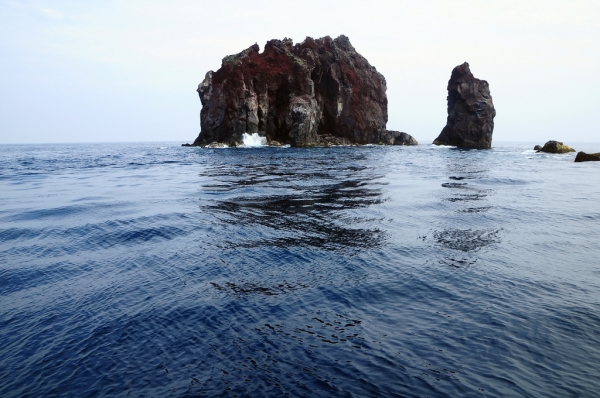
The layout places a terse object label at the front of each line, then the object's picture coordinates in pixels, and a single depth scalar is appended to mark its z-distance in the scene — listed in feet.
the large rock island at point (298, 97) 311.88
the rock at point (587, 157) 168.76
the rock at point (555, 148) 233.35
